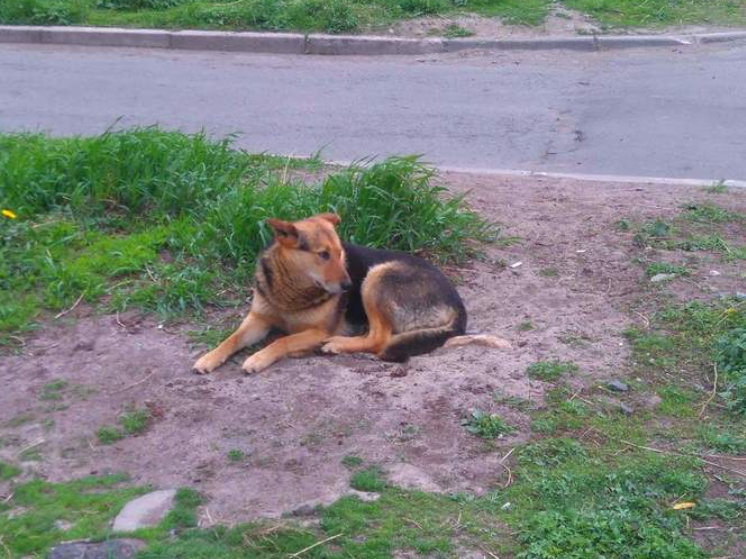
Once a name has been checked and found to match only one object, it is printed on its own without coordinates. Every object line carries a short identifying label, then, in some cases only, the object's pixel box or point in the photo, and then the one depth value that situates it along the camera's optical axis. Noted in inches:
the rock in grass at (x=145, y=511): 149.1
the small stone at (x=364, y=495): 154.5
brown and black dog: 215.6
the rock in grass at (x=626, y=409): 182.4
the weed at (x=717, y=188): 295.4
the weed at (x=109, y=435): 176.6
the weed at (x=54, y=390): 190.5
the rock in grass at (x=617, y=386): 190.4
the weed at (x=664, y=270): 240.7
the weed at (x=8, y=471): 165.1
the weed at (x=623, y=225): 268.4
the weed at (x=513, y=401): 182.7
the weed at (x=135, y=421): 179.6
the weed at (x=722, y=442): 170.2
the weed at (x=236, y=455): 167.6
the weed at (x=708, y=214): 272.7
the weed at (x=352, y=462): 164.1
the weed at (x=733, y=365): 185.5
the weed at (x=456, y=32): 505.0
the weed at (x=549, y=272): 247.3
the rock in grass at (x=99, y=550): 141.8
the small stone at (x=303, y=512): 150.7
